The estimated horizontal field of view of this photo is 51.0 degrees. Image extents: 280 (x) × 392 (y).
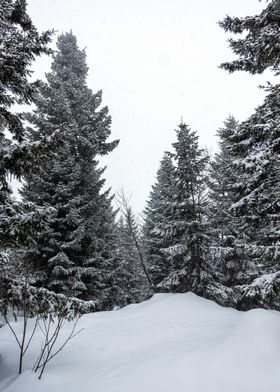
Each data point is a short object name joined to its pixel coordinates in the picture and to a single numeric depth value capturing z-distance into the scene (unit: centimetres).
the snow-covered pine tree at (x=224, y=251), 1526
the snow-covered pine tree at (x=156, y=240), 2423
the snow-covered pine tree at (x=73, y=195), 1312
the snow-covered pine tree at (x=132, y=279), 2705
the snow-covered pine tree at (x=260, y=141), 717
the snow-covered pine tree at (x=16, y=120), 571
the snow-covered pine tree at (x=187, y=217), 1577
